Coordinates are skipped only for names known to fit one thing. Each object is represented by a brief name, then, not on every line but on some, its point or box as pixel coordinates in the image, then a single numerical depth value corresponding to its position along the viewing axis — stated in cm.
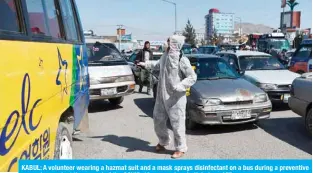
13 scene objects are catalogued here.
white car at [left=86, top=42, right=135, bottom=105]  715
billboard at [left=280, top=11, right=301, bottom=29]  5218
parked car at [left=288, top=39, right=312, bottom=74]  998
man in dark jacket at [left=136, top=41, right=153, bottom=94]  964
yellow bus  178
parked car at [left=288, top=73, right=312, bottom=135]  512
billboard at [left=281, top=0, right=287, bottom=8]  5582
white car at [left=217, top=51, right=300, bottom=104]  705
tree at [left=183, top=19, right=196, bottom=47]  5797
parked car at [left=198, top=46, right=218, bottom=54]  2379
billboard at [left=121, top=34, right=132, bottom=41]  7572
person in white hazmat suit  414
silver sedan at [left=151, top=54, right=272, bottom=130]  529
